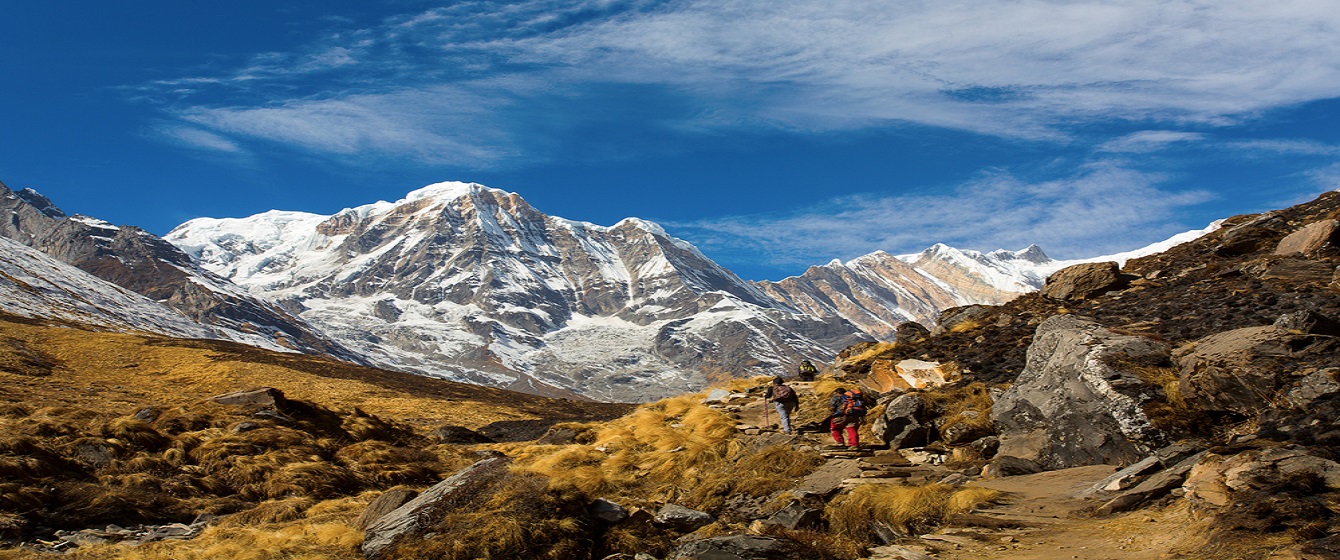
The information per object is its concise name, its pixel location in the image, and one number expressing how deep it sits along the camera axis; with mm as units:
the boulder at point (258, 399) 20903
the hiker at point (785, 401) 17344
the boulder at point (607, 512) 11883
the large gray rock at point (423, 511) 10805
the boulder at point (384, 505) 12086
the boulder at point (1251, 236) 20625
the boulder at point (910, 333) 25434
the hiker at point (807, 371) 23328
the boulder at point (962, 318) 23969
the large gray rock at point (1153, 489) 9039
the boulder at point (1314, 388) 9914
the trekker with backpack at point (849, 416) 15513
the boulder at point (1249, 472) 7992
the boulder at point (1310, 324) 11438
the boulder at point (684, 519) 11820
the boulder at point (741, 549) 9820
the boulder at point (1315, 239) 17688
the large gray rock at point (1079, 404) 11533
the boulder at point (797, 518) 11133
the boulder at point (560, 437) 22156
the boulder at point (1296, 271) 16062
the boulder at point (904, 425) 14867
